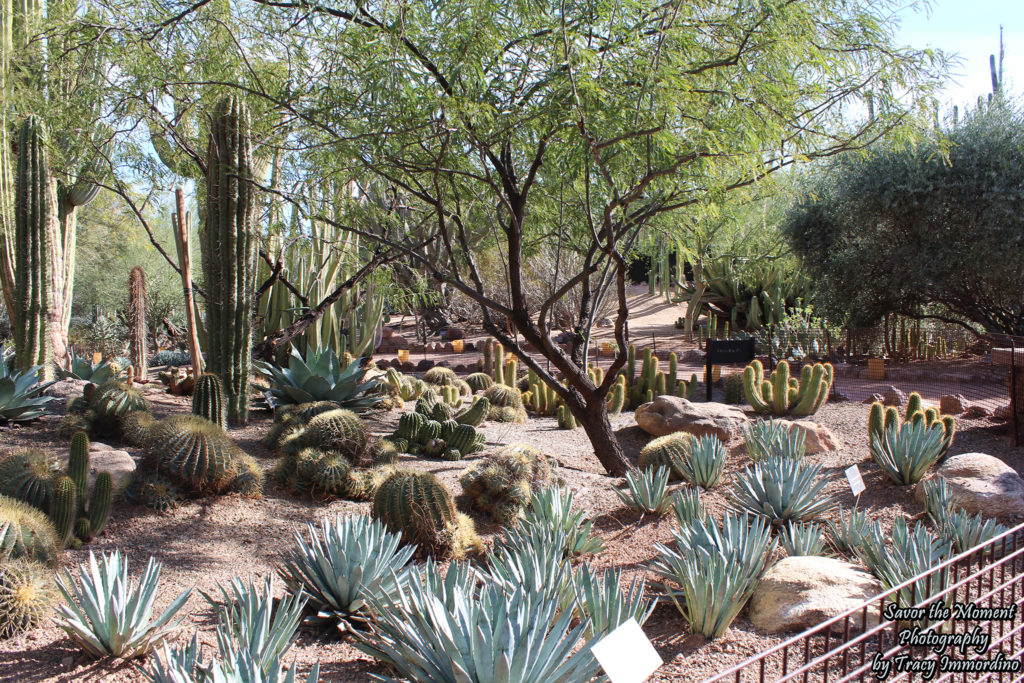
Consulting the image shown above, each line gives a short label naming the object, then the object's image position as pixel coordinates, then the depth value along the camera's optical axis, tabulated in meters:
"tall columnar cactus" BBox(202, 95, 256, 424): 8.77
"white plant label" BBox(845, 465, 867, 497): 5.23
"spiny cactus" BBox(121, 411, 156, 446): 7.40
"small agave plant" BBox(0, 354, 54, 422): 7.86
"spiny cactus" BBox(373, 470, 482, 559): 5.53
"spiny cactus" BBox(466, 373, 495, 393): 13.30
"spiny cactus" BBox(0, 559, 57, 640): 3.94
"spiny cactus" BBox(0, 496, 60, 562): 4.21
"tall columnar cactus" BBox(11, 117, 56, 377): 11.10
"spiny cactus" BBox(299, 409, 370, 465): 7.04
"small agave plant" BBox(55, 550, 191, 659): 3.61
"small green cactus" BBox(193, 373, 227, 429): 7.80
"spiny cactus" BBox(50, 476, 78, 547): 5.02
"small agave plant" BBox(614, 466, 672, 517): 6.18
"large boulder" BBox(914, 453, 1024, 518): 5.68
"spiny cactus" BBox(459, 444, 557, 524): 6.44
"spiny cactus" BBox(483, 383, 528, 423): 10.94
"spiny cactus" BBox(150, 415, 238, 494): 6.12
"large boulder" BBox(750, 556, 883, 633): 3.91
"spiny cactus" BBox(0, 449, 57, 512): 5.08
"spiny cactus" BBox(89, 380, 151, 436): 7.74
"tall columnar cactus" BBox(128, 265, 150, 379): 15.52
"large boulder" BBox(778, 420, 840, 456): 8.11
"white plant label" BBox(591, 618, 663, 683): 2.40
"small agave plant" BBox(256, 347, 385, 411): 9.30
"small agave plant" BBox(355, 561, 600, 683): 2.74
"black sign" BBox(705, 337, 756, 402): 12.05
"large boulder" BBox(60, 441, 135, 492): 6.04
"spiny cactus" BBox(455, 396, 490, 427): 9.59
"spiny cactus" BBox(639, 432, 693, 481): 7.20
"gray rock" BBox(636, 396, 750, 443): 9.04
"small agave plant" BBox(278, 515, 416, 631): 4.23
